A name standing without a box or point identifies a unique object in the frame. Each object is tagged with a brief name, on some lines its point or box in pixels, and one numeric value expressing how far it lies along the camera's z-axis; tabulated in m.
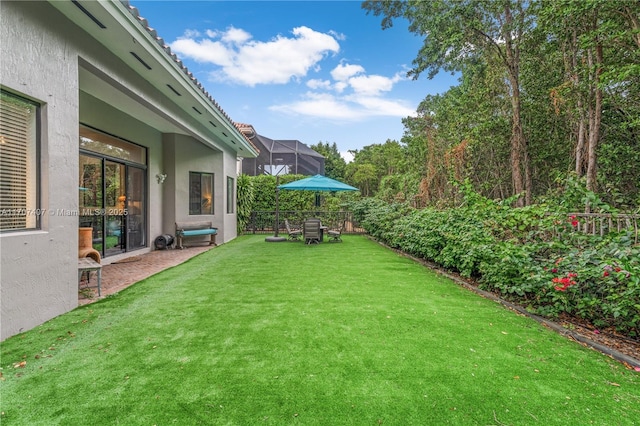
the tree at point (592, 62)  4.75
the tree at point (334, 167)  30.20
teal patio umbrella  10.27
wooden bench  9.23
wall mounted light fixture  9.08
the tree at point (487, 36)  7.12
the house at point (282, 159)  21.69
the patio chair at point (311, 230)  10.16
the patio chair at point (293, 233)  10.91
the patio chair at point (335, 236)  10.77
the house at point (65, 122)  3.11
